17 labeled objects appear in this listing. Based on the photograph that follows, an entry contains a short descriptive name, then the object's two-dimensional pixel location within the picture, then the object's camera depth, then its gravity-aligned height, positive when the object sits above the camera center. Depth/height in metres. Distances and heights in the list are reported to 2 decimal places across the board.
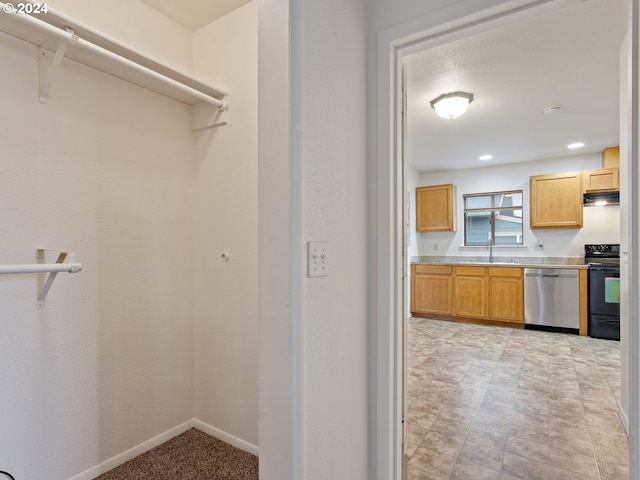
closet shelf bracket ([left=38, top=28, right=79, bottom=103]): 1.54 +0.77
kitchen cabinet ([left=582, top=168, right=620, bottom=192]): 4.58 +0.82
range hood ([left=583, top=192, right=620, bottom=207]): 4.59 +0.57
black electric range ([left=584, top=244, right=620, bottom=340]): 4.28 -0.73
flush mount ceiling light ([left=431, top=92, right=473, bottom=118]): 3.00 +1.20
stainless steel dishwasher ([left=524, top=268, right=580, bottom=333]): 4.62 -0.78
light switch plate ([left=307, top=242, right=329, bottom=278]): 1.10 -0.06
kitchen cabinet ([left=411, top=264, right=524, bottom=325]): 5.03 -0.78
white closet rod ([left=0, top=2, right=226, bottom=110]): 1.34 +0.84
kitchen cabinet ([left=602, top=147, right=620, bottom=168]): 4.59 +1.12
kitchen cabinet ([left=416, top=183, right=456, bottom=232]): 5.87 +0.56
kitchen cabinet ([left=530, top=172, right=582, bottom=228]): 4.87 +0.58
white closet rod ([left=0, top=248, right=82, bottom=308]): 1.33 -0.11
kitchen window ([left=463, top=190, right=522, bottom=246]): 5.65 +0.39
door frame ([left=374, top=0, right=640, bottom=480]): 1.41 +0.07
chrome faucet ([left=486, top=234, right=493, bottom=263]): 5.71 -0.10
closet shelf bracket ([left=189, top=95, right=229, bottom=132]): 2.08 +0.78
